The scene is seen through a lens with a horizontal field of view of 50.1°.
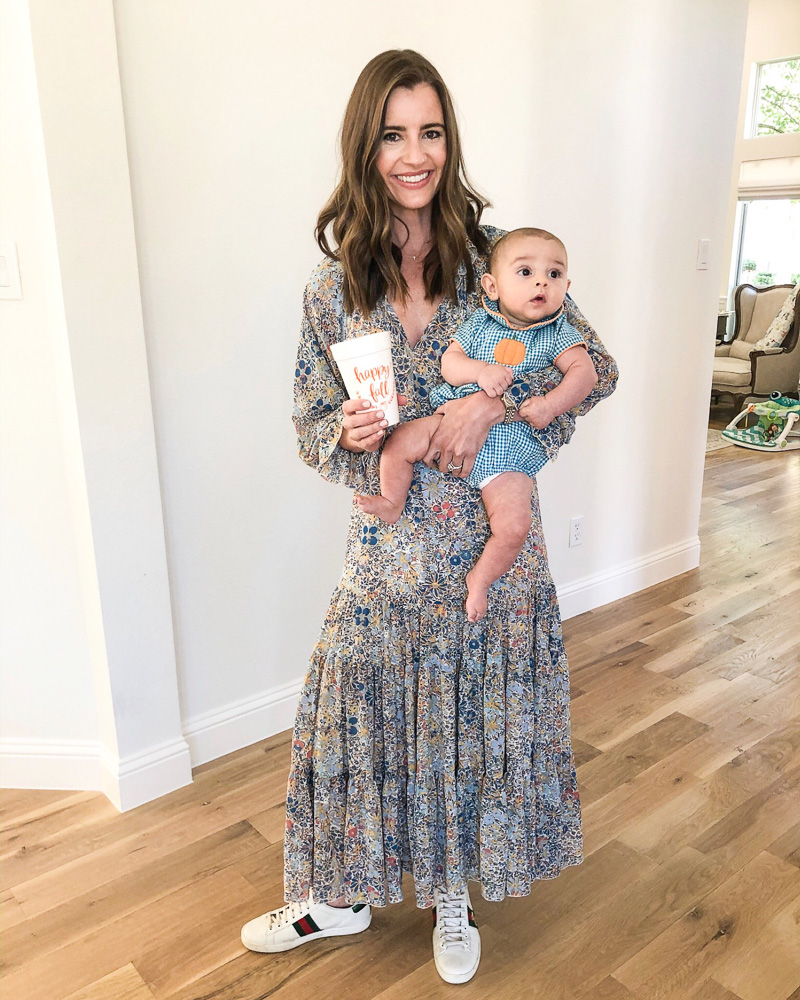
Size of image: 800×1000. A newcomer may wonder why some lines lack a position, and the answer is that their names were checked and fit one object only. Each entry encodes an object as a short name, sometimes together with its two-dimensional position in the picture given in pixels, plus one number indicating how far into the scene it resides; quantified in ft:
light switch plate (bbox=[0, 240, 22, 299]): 5.72
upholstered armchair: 21.11
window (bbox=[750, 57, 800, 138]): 25.80
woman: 4.20
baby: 4.18
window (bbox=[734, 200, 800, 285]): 26.89
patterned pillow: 21.77
